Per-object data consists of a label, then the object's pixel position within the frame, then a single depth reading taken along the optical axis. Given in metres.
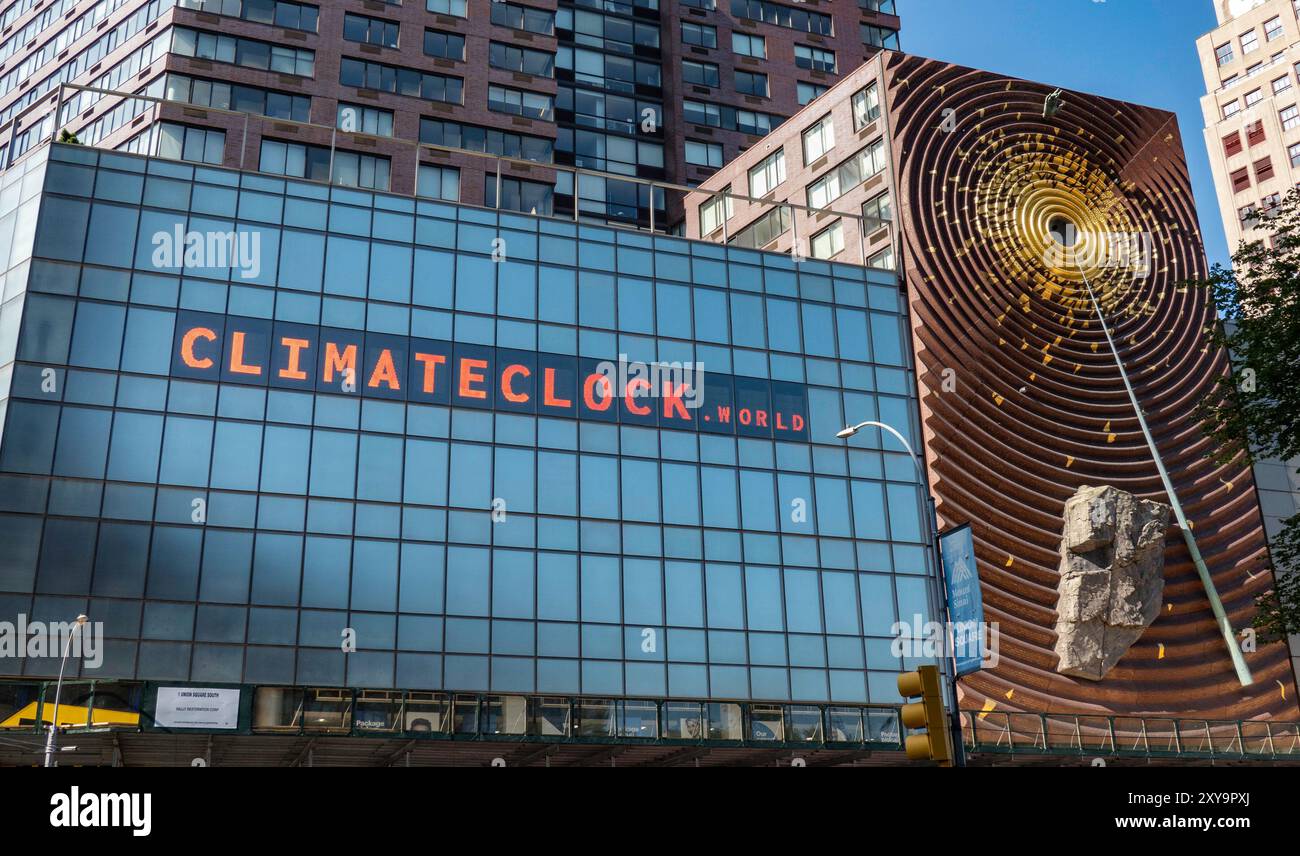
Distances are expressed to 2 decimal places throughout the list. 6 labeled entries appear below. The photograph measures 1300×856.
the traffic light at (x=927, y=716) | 14.38
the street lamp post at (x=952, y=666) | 19.38
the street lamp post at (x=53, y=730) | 31.87
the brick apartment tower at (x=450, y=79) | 60.03
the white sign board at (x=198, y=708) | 34.41
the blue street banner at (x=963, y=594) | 20.75
